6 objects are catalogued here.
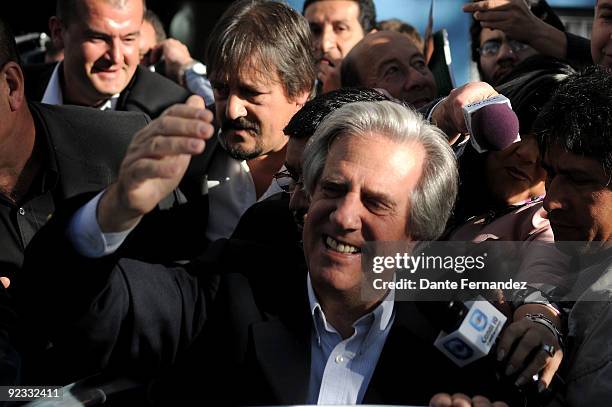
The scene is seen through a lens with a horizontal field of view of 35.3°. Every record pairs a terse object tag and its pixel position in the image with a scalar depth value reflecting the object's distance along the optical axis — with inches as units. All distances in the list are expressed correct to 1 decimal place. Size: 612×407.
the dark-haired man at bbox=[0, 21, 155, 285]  106.8
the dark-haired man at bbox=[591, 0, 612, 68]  114.0
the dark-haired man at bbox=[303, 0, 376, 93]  172.6
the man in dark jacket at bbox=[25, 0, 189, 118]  150.5
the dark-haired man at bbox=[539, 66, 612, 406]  84.4
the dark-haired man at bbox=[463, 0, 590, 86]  126.3
